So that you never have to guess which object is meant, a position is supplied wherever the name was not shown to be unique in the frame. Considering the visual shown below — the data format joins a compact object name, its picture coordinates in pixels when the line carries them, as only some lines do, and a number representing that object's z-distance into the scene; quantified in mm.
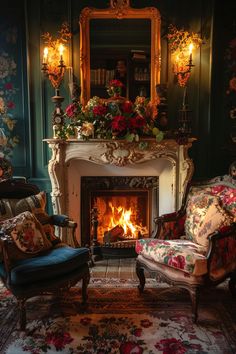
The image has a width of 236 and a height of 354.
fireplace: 3633
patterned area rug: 2295
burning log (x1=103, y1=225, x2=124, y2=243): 4039
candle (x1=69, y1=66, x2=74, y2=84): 3785
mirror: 3713
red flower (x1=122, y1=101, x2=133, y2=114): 3535
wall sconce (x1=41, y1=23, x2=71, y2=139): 3701
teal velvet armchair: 2463
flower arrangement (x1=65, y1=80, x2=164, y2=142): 3506
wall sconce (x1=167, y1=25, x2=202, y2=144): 3691
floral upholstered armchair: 2598
